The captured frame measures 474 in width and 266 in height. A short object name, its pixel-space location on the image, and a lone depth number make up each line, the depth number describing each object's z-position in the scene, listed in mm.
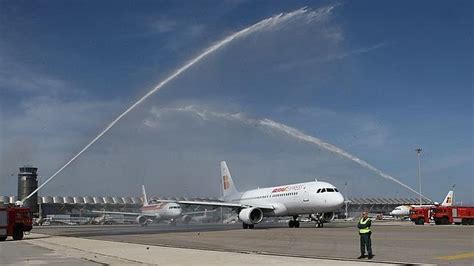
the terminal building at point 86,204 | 151875
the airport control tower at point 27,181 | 147425
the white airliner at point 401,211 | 101438
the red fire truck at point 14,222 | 37531
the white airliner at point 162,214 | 89562
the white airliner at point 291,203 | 47219
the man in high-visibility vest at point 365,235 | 18345
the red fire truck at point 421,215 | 61469
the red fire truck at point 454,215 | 57906
